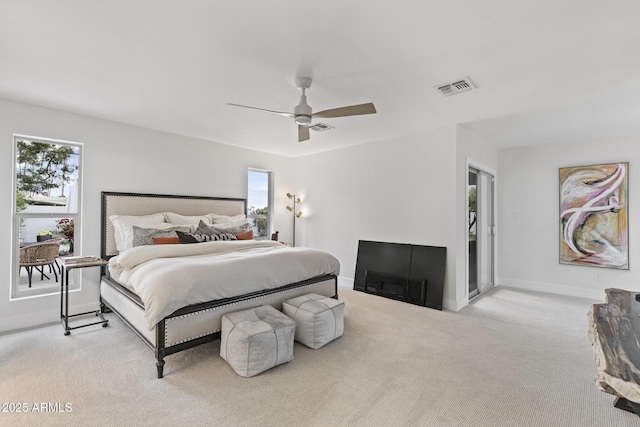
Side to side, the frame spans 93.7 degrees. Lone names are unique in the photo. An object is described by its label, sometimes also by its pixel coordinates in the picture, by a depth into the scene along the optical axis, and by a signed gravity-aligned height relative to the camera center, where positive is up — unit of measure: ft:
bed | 7.95 -2.05
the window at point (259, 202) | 18.90 +0.88
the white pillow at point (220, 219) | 15.35 -0.16
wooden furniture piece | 3.94 -2.05
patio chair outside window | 11.44 -1.63
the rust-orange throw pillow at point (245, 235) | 14.37 -0.95
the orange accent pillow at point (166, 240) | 12.12 -1.01
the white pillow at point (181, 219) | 13.92 -0.17
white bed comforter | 7.89 -1.72
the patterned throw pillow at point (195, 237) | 12.36 -0.93
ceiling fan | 8.83 +3.24
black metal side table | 10.46 -2.40
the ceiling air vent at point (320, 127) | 13.38 +4.09
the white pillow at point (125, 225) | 12.17 -0.42
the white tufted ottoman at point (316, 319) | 9.34 -3.28
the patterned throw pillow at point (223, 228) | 13.43 -0.59
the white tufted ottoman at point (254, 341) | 7.73 -3.35
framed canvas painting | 14.53 +0.15
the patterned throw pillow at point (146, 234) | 12.03 -0.78
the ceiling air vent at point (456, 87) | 9.03 +4.09
